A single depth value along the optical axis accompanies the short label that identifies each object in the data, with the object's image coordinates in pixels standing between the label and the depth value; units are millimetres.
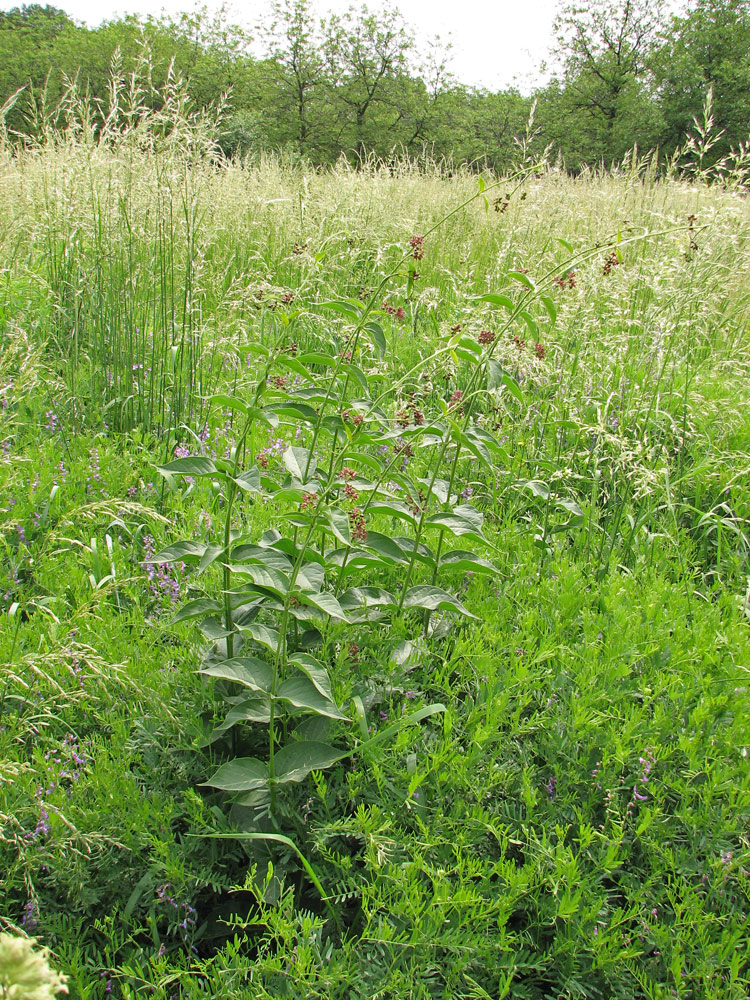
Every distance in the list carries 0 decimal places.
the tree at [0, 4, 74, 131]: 36981
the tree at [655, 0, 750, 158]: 27844
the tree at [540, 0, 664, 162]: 32375
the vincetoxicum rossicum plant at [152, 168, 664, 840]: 1408
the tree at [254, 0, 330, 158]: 29781
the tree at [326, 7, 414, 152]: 30562
